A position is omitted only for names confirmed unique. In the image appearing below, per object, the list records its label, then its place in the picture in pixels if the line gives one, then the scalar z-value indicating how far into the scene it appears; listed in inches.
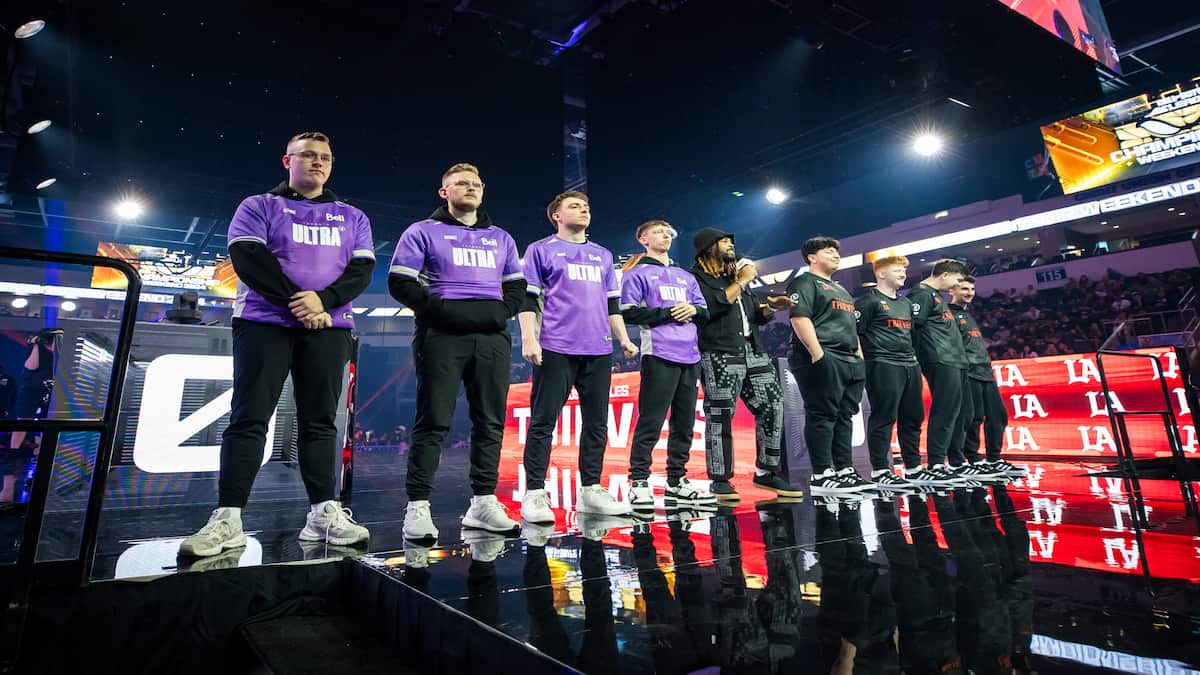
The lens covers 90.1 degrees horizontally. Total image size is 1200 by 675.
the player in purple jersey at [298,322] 85.0
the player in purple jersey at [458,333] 97.6
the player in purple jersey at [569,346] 111.5
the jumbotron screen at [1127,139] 521.0
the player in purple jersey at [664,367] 125.6
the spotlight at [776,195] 484.7
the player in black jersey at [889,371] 153.9
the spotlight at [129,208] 330.6
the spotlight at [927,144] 443.2
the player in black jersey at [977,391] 183.8
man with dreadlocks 137.3
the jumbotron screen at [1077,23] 263.0
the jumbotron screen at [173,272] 578.2
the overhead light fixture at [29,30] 225.1
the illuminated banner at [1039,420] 221.6
